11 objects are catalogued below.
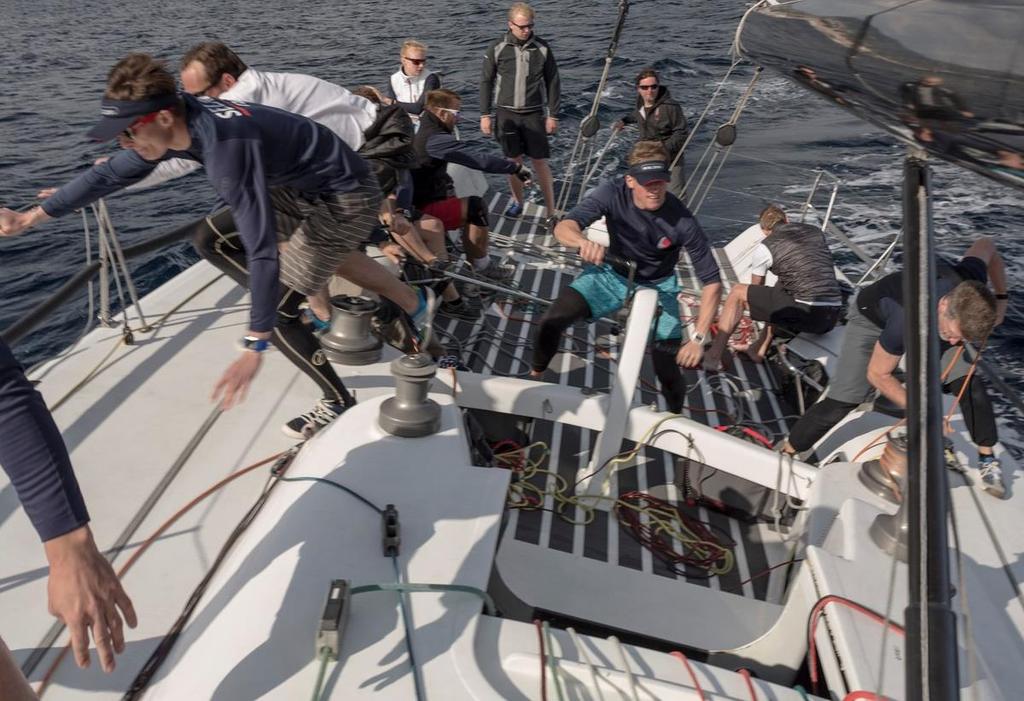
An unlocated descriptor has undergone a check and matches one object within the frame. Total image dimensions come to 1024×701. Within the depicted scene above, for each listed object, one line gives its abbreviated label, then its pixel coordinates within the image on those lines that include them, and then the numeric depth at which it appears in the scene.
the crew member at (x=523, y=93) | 6.27
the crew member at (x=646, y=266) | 3.61
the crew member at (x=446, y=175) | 4.51
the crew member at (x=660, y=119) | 6.95
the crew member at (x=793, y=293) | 4.64
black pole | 0.61
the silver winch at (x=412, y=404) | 2.45
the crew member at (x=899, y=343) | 3.01
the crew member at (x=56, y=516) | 1.15
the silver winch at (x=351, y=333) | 3.03
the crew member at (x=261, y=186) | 2.11
